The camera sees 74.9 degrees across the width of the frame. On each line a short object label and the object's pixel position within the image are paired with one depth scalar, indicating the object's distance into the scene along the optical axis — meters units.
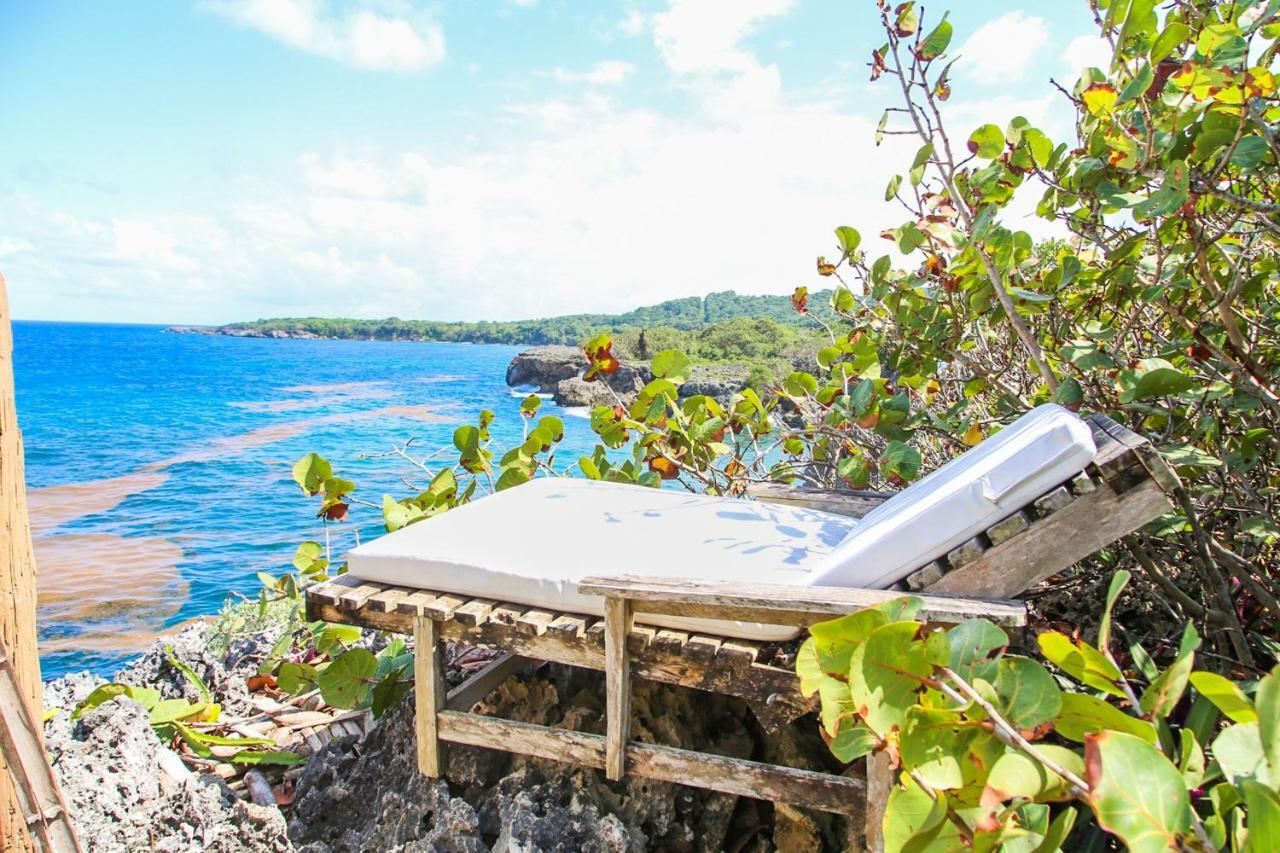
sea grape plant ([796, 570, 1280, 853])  0.82
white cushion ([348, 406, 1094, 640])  1.70
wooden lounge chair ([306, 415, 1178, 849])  1.63
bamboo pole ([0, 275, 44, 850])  1.70
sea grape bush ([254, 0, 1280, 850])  0.89
